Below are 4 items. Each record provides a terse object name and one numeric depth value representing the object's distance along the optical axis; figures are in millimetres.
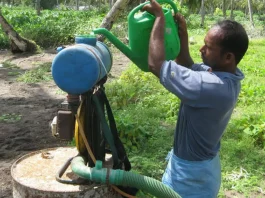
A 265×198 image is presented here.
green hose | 1847
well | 2020
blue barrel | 1808
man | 1750
